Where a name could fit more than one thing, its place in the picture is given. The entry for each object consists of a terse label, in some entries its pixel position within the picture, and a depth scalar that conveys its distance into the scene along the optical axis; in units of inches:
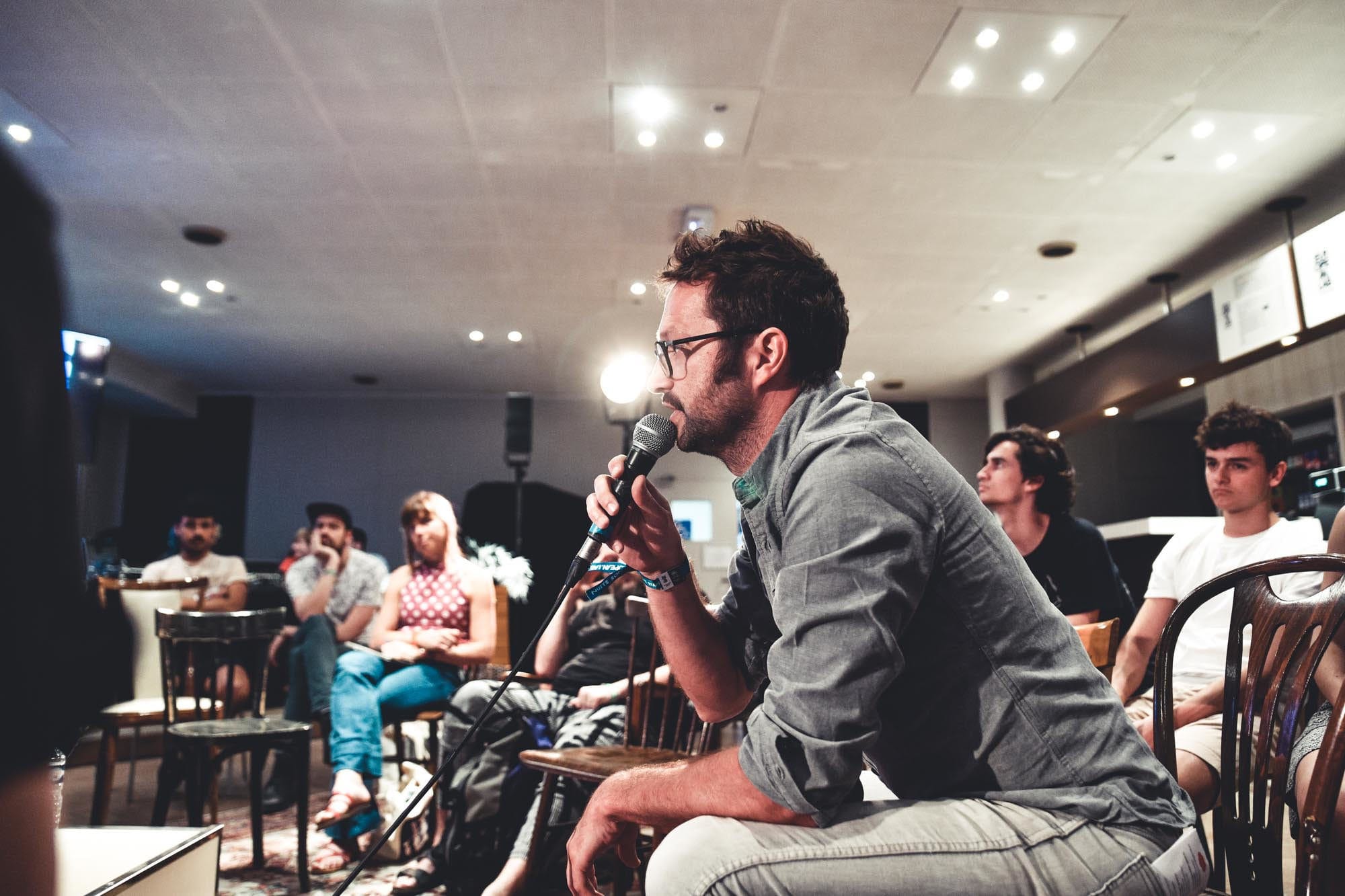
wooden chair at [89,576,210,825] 119.4
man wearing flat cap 146.0
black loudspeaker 238.1
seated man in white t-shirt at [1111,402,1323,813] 91.4
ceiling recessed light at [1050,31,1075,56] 145.6
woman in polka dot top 115.9
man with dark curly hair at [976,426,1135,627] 100.3
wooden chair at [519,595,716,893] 80.4
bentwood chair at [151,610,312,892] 110.0
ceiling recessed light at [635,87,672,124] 163.6
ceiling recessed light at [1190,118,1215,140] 175.6
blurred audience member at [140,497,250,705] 196.7
